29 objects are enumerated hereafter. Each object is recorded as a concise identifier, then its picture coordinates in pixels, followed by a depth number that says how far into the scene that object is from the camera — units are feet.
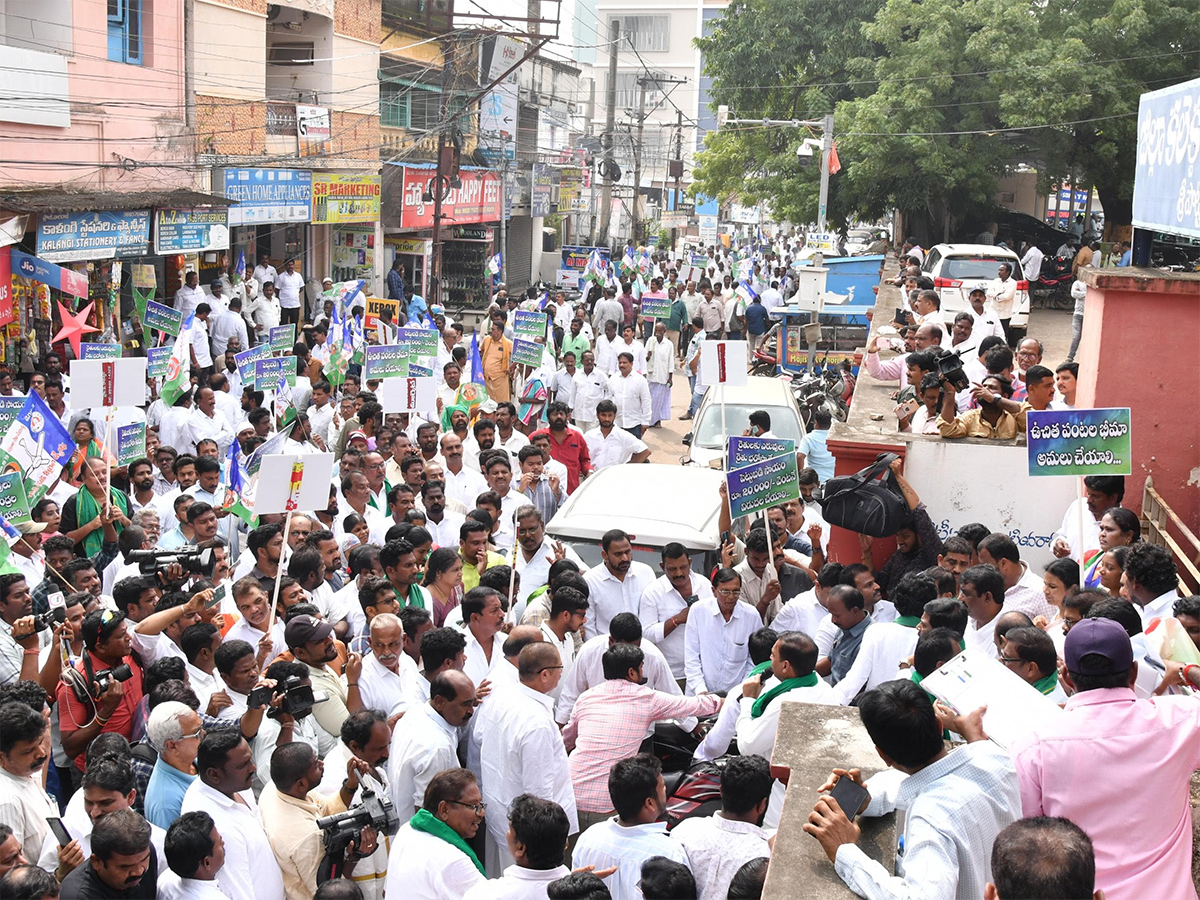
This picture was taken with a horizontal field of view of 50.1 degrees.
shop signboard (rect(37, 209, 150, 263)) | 52.70
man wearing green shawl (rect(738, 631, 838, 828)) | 17.22
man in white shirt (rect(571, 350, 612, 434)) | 48.85
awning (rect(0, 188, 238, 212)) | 51.37
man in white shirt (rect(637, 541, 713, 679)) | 24.16
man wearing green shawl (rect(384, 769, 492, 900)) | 14.26
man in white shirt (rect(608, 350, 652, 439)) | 48.55
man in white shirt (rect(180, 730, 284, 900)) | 14.84
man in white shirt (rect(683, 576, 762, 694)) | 23.15
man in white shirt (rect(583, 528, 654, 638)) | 24.93
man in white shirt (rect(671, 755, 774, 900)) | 14.25
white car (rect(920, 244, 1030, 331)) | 69.87
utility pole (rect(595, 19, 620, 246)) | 135.44
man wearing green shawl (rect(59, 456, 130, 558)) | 28.71
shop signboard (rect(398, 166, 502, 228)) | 98.63
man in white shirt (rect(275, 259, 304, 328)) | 74.90
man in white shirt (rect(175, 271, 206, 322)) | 62.85
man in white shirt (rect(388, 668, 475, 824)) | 16.83
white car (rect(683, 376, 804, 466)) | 43.16
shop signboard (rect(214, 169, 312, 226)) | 71.31
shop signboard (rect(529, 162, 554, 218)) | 136.29
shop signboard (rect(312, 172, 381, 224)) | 82.81
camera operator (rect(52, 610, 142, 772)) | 18.53
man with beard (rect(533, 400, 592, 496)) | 37.50
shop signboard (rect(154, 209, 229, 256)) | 61.87
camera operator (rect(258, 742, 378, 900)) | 15.34
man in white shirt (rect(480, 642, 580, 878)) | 16.99
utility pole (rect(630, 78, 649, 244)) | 154.11
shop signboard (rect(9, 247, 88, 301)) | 51.21
